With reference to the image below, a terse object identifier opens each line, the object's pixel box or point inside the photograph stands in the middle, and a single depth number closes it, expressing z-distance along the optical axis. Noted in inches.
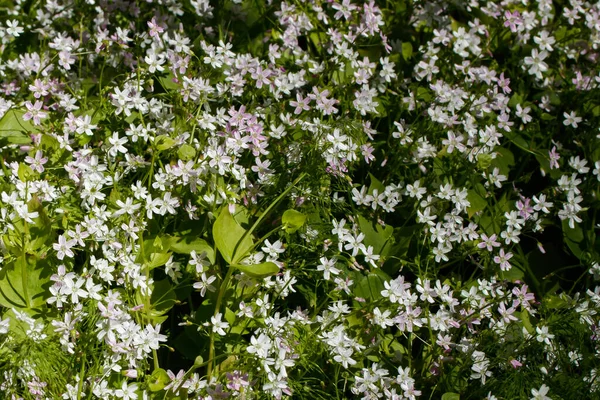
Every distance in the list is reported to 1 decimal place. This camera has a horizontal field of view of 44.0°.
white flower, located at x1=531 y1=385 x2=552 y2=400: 86.2
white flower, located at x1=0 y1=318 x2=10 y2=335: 81.6
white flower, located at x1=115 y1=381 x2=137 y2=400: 84.3
